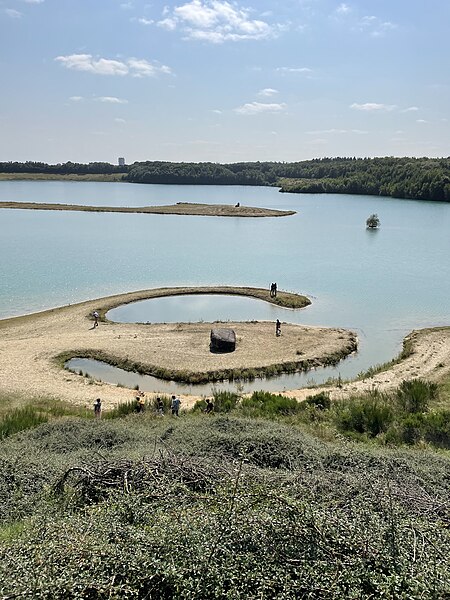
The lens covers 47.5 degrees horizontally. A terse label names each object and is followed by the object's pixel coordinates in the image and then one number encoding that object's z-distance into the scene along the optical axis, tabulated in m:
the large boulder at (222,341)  25.38
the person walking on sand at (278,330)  27.95
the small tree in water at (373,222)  72.88
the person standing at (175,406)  17.09
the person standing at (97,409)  17.03
